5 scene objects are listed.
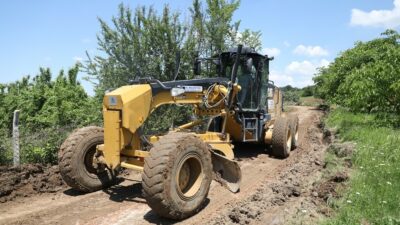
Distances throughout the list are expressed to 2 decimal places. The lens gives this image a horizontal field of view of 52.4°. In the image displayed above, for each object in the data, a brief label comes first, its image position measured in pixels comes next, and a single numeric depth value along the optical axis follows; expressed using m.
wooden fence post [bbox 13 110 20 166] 8.65
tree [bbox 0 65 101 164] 9.17
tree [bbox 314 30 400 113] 13.31
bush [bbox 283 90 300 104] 55.75
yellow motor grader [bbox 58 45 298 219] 5.33
